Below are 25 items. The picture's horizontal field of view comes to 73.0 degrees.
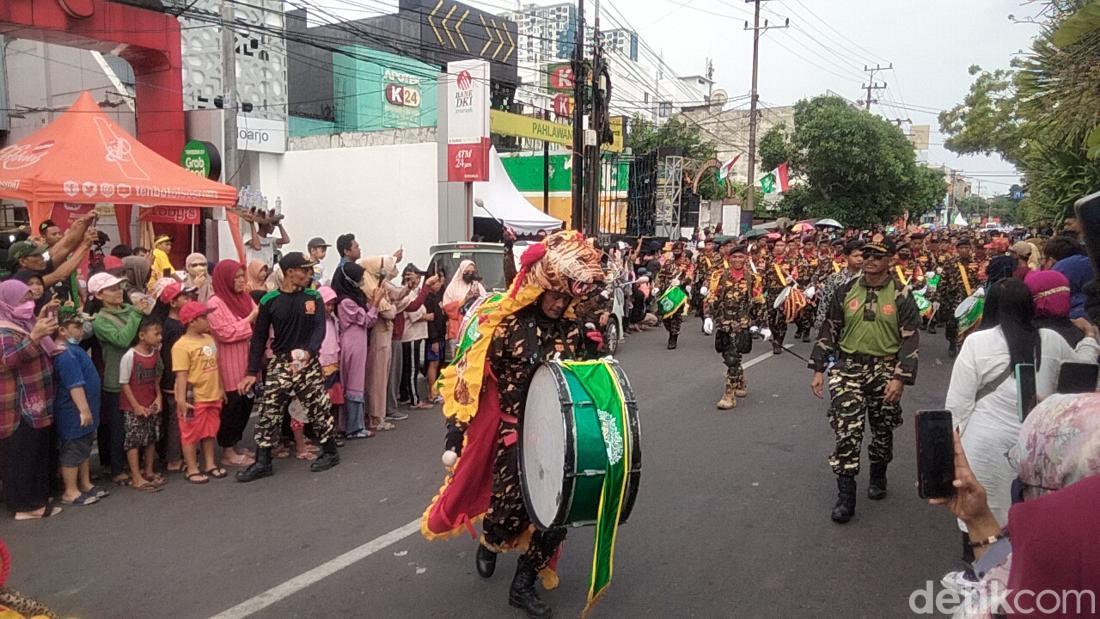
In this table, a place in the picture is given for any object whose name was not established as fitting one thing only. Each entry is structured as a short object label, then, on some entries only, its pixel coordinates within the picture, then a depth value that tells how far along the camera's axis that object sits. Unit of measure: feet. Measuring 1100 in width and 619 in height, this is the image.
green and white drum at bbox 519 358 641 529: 10.65
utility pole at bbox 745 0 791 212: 97.96
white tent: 57.21
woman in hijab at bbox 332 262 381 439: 23.71
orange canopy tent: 33.35
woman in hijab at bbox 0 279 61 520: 15.79
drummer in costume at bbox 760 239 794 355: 39.13
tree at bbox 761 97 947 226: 99.91
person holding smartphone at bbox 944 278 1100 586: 12.04
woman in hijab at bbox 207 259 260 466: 20.80
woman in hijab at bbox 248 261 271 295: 24.77
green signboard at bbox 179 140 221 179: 48.39
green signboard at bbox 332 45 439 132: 101.81
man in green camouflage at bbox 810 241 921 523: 17.02
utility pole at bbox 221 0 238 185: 40.95
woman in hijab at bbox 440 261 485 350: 29.14
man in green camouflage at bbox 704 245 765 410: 28.96
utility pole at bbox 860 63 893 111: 186.19
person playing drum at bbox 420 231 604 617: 12.54
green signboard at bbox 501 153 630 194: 84.17
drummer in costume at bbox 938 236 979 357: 40.73
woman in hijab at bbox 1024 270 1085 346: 13.43
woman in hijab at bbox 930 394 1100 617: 3.98
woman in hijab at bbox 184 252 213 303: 23.95
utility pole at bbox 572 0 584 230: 52.39
